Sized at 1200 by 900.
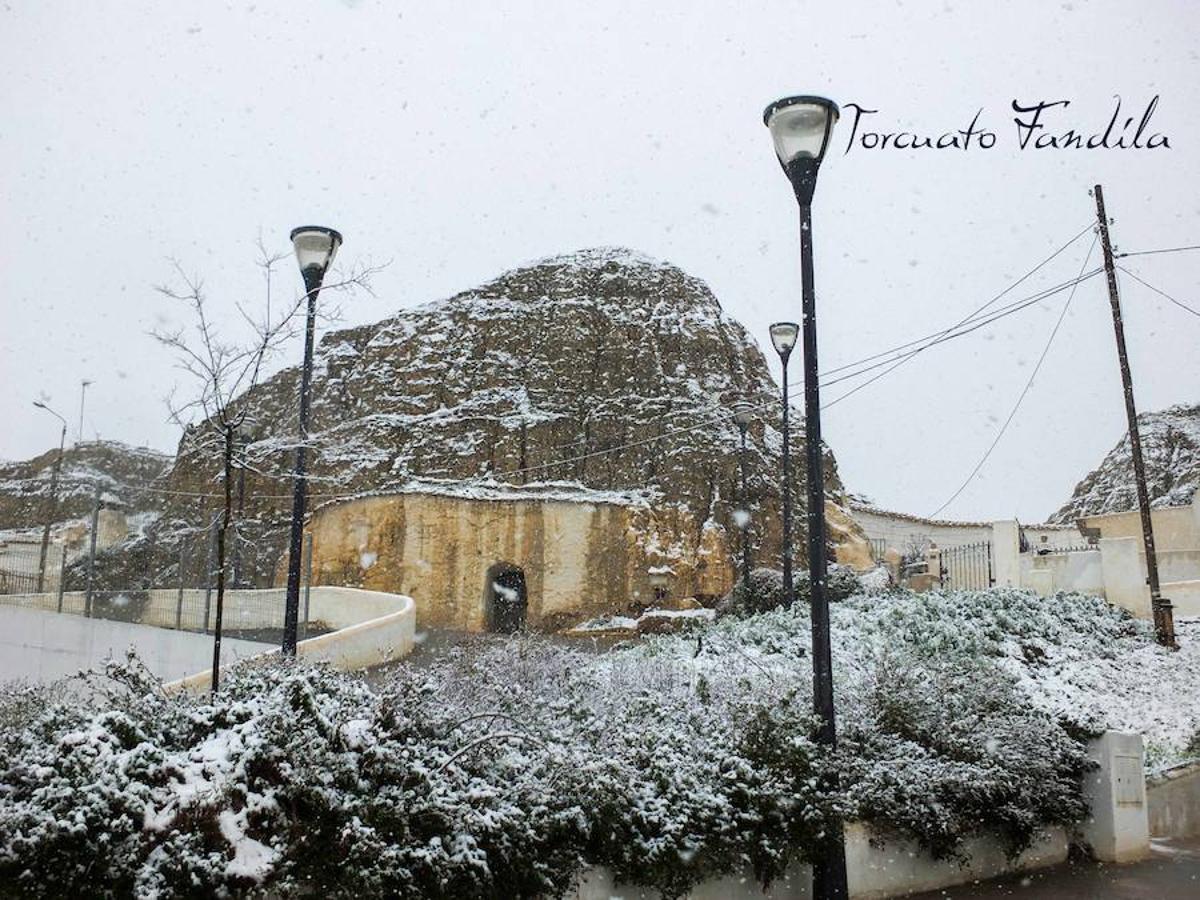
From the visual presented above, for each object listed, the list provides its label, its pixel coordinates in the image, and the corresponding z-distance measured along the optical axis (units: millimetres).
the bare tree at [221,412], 8336
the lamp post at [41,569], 19031
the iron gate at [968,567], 23300
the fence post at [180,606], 18094
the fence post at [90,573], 16797
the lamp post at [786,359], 17703
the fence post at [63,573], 17834
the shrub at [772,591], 22047
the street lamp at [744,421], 21125
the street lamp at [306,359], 9789
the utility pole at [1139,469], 16906
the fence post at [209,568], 16969
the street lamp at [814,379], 6750
